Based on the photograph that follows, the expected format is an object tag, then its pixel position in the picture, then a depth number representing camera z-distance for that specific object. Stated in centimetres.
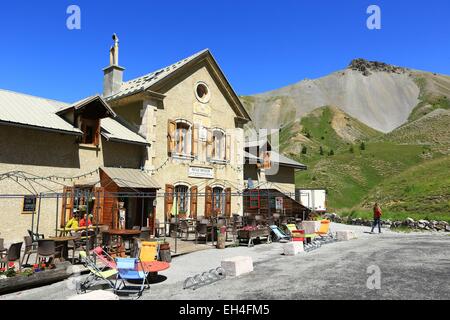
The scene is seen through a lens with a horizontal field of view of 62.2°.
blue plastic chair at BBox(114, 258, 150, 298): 805
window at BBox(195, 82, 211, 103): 1977
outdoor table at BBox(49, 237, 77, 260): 1014
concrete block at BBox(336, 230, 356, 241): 1756
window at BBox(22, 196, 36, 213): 1297
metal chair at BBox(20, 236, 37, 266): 970
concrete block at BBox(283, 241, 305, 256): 1268
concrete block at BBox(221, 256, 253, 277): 927
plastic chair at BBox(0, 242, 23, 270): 878
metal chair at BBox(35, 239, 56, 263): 929
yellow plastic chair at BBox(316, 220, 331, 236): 1692
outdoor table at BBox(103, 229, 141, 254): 1141
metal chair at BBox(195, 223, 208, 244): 1473
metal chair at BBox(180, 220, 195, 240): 1614
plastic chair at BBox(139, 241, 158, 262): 959
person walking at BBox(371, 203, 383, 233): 2062
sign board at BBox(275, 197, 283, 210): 2295
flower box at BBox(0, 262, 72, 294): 793
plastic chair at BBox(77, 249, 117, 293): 805
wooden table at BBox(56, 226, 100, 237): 1215
